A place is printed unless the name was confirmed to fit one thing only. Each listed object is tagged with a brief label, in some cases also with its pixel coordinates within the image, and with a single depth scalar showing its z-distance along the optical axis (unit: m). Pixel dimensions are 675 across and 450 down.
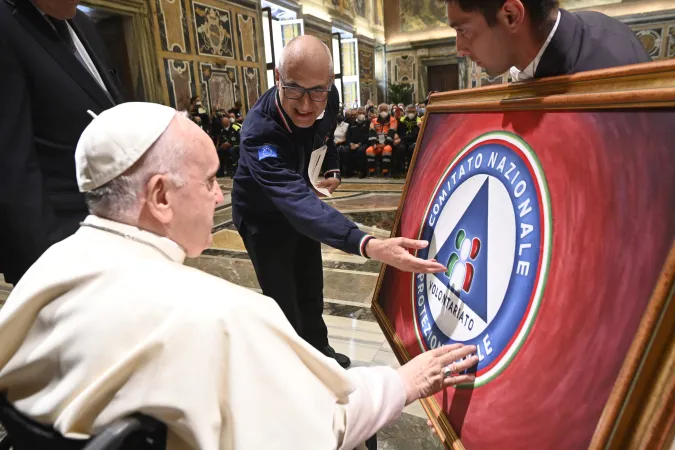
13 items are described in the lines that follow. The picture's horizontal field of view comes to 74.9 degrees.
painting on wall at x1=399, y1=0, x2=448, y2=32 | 20.70
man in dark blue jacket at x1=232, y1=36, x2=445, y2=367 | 1.54
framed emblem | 0.59
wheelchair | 0.65
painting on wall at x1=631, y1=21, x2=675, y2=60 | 15.62
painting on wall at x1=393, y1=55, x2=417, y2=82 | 21.80
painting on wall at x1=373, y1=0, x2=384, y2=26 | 21.22
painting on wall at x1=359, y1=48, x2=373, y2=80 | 20.05
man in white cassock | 0.73
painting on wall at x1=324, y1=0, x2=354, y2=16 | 16.98
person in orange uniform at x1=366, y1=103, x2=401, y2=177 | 9.08
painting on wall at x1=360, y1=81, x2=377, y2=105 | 20.39
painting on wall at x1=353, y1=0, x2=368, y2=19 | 19.47
